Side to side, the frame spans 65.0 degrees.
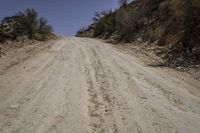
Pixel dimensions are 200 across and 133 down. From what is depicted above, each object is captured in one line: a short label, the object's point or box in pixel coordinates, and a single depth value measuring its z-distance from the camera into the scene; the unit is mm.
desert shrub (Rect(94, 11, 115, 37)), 16934
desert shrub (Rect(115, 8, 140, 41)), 12537
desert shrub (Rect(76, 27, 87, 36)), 26436
